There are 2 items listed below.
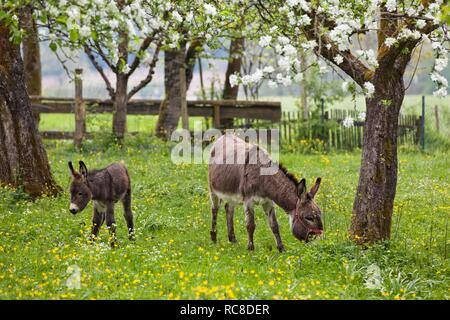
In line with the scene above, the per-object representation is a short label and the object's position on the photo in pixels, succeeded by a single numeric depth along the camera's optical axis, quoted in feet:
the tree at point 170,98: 76.69
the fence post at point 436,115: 83.23
